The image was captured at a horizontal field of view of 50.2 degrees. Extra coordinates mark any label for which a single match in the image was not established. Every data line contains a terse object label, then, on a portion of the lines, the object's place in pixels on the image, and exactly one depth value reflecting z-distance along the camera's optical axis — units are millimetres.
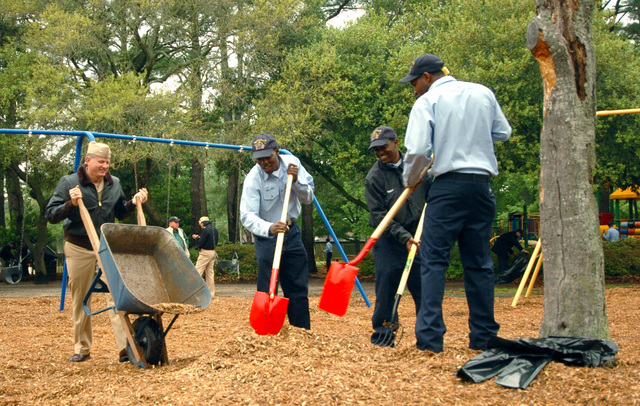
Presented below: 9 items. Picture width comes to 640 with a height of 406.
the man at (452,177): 4156
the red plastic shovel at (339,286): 4664
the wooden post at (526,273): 9976
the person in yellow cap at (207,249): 13688
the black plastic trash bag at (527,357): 3432
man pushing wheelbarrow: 5477
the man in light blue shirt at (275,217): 5230
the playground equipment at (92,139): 9352
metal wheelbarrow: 4711
